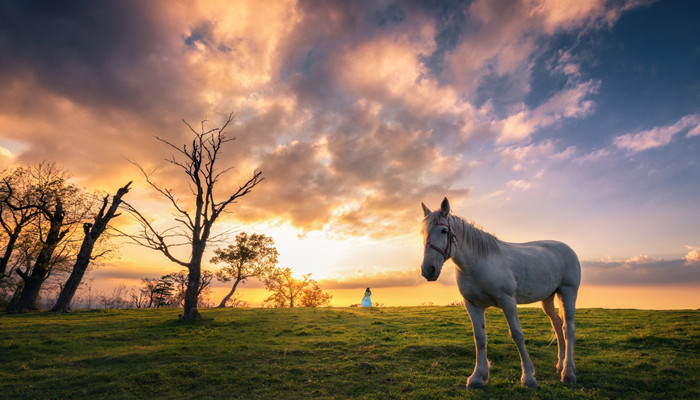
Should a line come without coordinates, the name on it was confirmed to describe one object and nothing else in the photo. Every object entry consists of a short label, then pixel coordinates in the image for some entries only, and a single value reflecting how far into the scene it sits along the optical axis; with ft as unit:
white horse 20.31
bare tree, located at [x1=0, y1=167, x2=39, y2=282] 84.99
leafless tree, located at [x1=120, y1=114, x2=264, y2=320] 60.85
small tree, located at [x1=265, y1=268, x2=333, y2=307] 136.26
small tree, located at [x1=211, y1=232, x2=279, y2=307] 119.85
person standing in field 92.84
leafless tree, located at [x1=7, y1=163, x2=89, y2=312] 85.87
